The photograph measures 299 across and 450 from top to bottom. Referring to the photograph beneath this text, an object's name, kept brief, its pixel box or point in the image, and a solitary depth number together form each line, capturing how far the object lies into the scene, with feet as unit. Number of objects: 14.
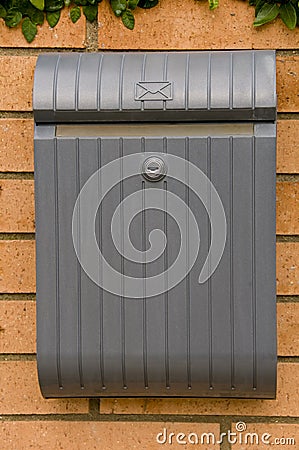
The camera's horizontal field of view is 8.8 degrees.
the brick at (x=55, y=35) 8.24
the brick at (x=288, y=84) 8.19
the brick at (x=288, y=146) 8.21
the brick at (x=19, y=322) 8.29
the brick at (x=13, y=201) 8.27
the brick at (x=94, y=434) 8.30
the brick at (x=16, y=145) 8.25
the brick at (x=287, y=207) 8.21
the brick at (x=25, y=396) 8.31
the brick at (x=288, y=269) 8.22
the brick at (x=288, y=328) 8.23
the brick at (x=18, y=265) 8.27
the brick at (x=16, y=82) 8.25
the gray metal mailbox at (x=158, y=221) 7.89
